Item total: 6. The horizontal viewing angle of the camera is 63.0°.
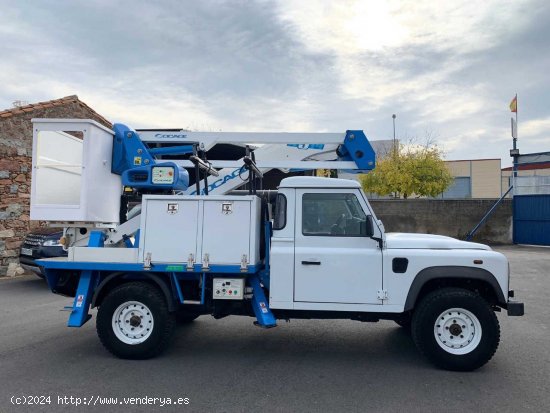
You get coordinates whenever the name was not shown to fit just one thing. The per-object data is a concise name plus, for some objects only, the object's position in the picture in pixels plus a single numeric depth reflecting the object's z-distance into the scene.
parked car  10.59
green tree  30.20
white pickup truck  5.11
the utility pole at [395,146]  31.98
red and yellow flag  23.32
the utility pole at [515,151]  21.24
